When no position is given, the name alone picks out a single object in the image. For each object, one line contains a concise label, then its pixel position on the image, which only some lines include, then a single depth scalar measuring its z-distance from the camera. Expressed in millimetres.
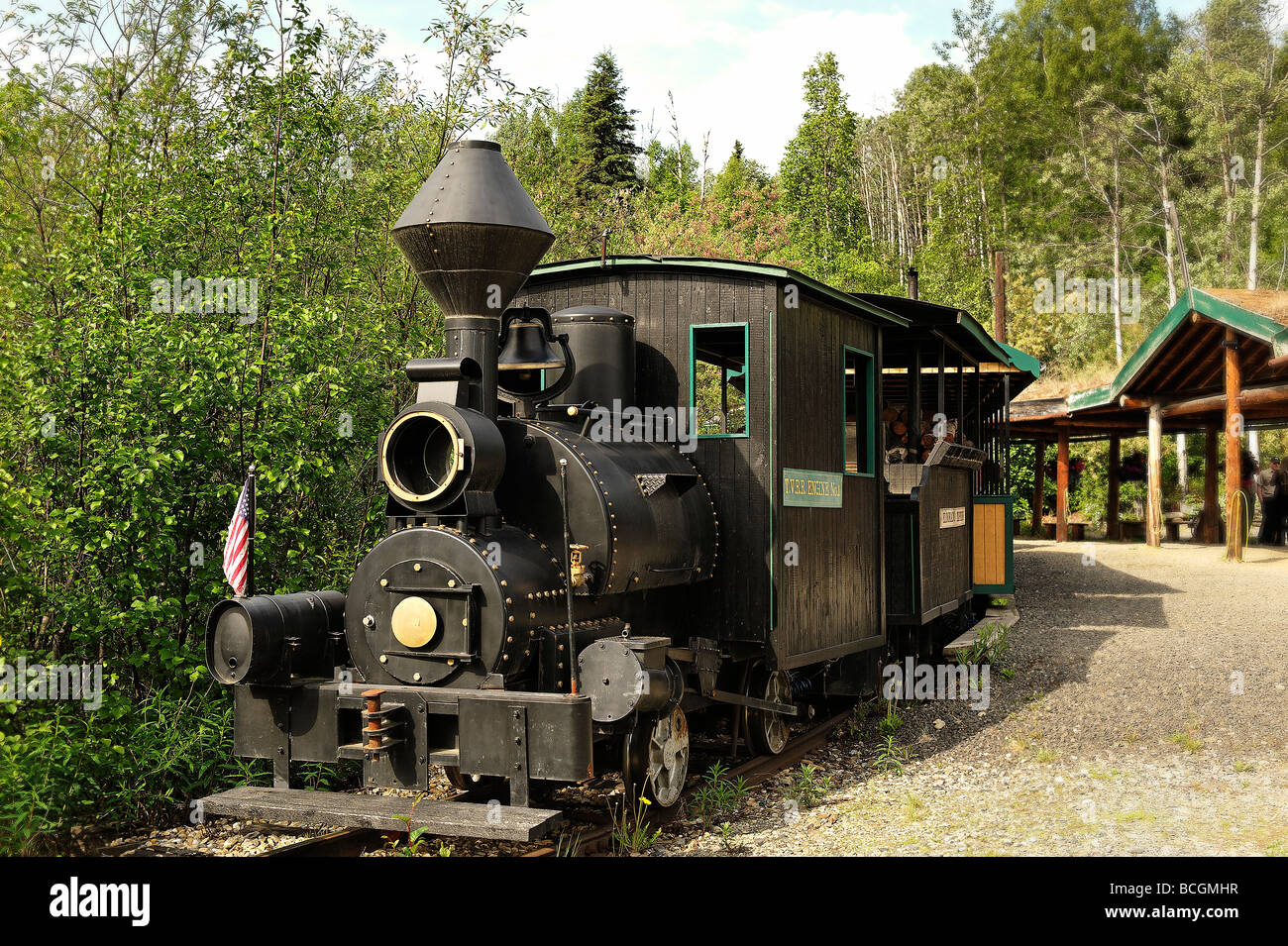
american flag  6077
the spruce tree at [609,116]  31141
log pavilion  18469
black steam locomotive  5293
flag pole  5820
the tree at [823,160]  41094
